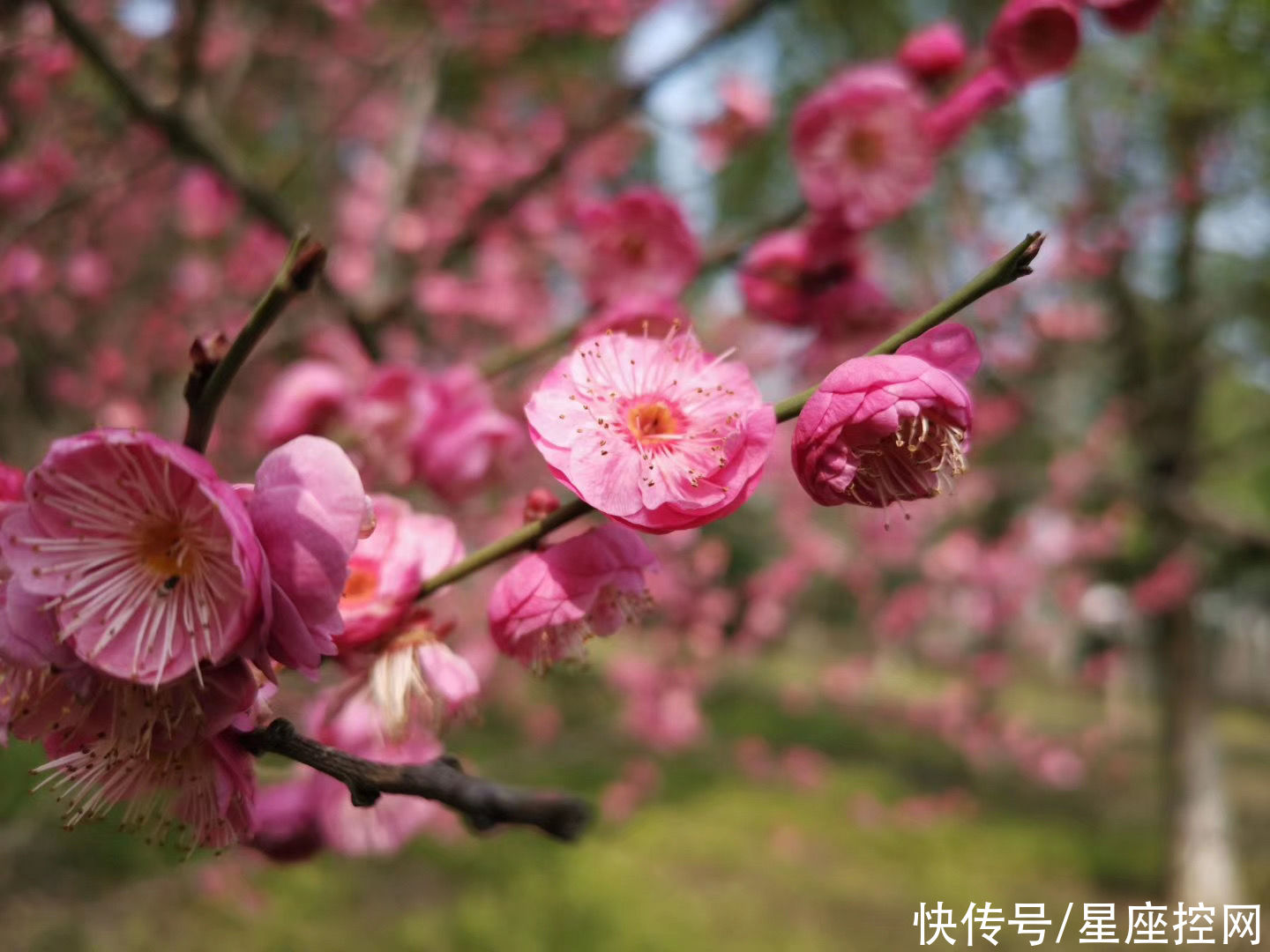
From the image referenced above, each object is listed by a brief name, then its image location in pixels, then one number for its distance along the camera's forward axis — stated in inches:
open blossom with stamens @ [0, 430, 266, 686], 2.7
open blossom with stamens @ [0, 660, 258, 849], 2.8
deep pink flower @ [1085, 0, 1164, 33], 5.5
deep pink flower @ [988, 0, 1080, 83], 5.7
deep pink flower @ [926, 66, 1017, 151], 6.5
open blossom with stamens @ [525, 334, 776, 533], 3.2
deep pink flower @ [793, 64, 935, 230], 7.0
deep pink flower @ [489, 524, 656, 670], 3.6
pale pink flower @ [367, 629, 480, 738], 3.8
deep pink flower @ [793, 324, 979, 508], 2.9
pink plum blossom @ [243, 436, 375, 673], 2.8
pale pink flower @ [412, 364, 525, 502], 5.8
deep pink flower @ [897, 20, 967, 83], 7.1
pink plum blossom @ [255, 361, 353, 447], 6.6
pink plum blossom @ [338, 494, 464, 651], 3.7
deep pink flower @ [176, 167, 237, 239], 21.7
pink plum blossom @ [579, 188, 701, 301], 7.8
